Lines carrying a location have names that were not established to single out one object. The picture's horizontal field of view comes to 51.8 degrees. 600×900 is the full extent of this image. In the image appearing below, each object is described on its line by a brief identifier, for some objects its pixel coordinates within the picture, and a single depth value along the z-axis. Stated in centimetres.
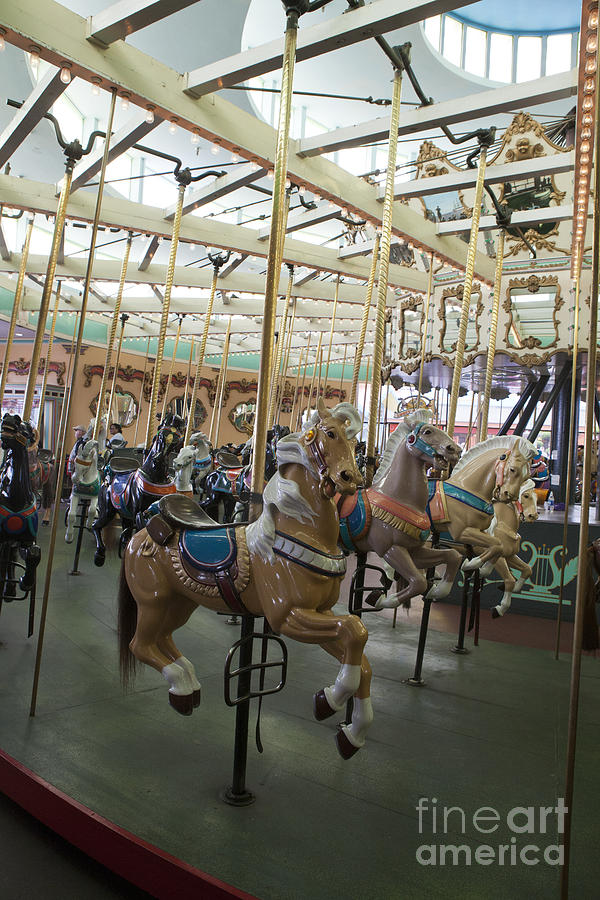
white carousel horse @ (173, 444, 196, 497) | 515
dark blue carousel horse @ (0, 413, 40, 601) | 366
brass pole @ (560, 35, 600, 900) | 140
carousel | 212
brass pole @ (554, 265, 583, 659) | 241
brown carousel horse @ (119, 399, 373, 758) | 210
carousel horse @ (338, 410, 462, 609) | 355
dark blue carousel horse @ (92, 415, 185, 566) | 460
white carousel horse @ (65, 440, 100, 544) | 696
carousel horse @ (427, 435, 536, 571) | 451
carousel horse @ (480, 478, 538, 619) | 482
